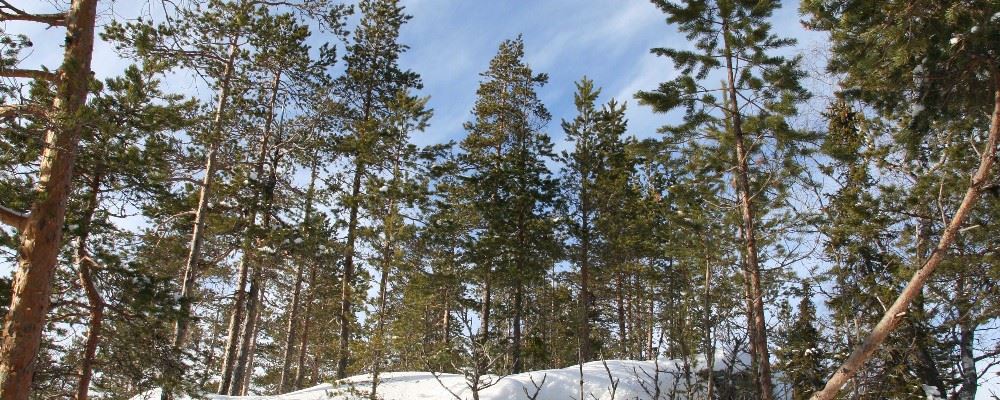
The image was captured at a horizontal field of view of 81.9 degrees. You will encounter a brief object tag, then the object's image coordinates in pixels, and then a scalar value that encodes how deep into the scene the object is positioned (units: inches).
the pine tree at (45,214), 210.5
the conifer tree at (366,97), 671.8
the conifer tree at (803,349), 486.9
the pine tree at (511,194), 832.3
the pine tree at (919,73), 274.7
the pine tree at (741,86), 422.3
